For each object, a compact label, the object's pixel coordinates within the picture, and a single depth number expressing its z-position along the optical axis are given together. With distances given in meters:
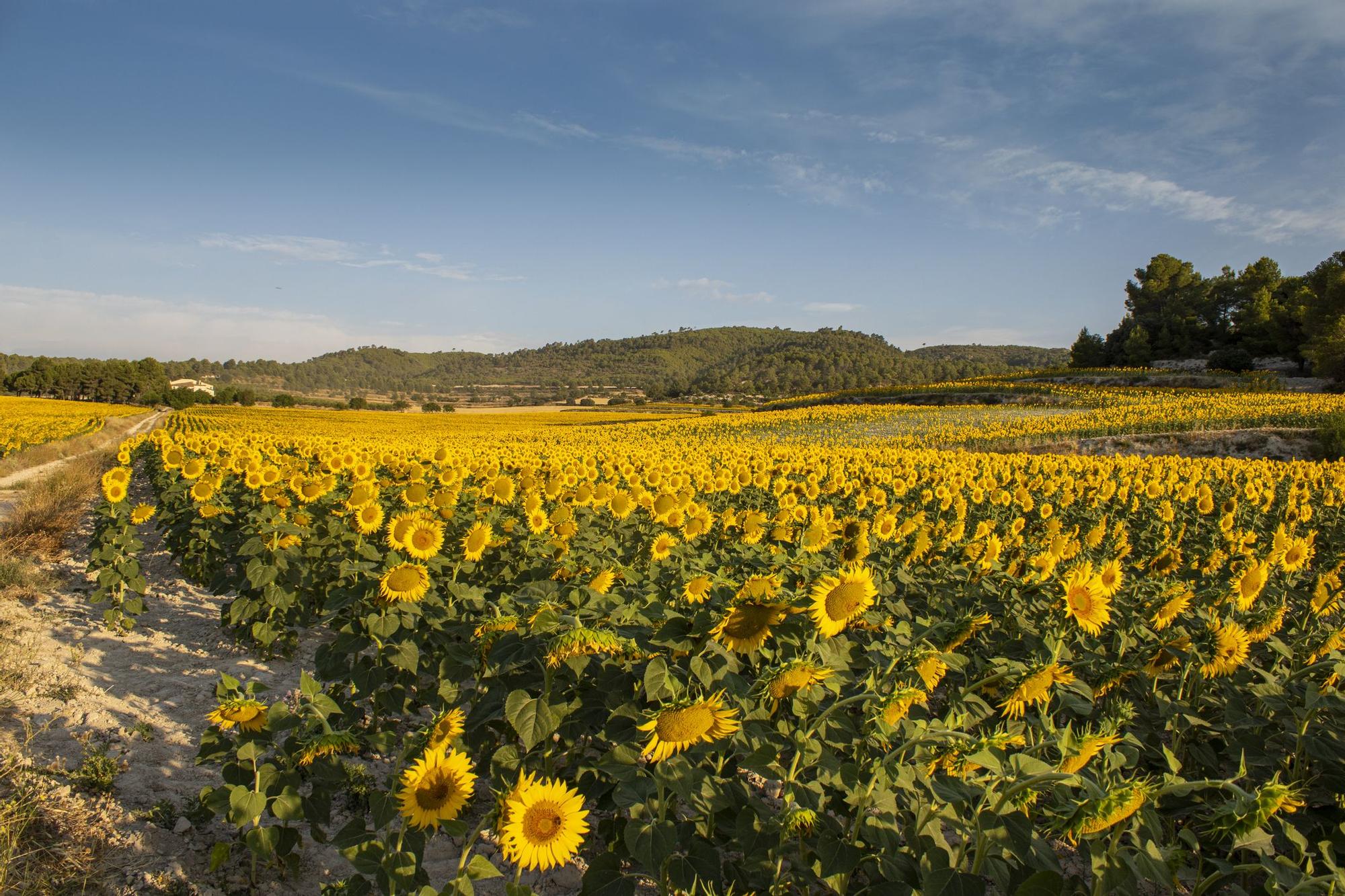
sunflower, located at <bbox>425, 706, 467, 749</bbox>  2.40
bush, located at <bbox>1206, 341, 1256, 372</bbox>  58.41
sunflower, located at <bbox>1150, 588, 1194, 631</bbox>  3.30
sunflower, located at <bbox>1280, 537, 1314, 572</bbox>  4.78
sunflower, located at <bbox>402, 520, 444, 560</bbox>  4.01
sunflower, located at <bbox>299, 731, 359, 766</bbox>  2.46
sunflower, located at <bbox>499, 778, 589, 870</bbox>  2.10
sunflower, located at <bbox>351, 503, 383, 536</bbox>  4.95
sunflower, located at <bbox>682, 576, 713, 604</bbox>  2.95
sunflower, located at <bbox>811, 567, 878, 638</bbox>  2.51
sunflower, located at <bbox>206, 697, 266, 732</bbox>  2.54
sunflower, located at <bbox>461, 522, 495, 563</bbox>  4.48
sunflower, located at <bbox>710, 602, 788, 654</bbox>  2.32
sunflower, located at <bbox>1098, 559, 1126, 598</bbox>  3.59
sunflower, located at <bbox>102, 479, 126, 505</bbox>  6.36
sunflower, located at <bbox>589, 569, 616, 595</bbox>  3.52
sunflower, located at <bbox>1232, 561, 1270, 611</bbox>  3.46
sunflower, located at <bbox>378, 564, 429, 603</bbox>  3.69
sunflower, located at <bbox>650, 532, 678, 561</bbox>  4.60
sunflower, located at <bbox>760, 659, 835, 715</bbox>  2.17
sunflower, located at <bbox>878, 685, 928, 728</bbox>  2.10
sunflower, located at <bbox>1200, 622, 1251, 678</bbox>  3.01
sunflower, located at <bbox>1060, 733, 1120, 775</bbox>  1.77
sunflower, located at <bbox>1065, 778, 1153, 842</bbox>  1.46
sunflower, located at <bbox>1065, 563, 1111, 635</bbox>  2.86
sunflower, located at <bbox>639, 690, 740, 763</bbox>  2.12
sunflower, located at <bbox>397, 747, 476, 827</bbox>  2.28
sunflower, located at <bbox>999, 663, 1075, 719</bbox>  2.36
